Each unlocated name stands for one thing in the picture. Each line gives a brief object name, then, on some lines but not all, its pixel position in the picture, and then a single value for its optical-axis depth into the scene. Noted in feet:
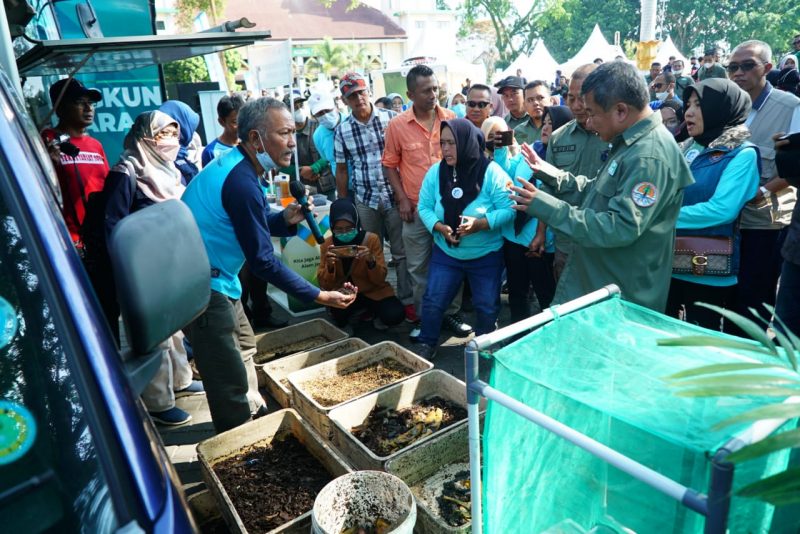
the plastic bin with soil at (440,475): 8.80
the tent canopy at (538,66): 72.84
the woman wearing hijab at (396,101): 35.61
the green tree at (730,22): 140.26
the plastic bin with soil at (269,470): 8.58
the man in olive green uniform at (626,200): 8.26
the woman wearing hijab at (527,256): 13.79
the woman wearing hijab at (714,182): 10.05
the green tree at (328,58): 151.74
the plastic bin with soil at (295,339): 14.84
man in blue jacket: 8.80
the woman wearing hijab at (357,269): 15.94
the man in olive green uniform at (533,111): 16.81
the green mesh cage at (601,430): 4.26
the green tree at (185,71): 55.16
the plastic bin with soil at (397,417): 9.81
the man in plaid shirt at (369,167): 17.62
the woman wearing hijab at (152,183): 10.36
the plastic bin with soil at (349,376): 11.34
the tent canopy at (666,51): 79.71
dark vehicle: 3.10
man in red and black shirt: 11.59
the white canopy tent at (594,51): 72.64
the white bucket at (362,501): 7.43
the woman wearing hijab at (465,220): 13.28
